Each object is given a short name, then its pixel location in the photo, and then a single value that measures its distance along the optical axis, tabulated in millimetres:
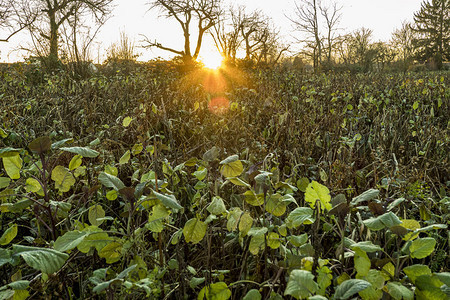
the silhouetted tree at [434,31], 36719
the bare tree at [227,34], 24609
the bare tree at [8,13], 17703
